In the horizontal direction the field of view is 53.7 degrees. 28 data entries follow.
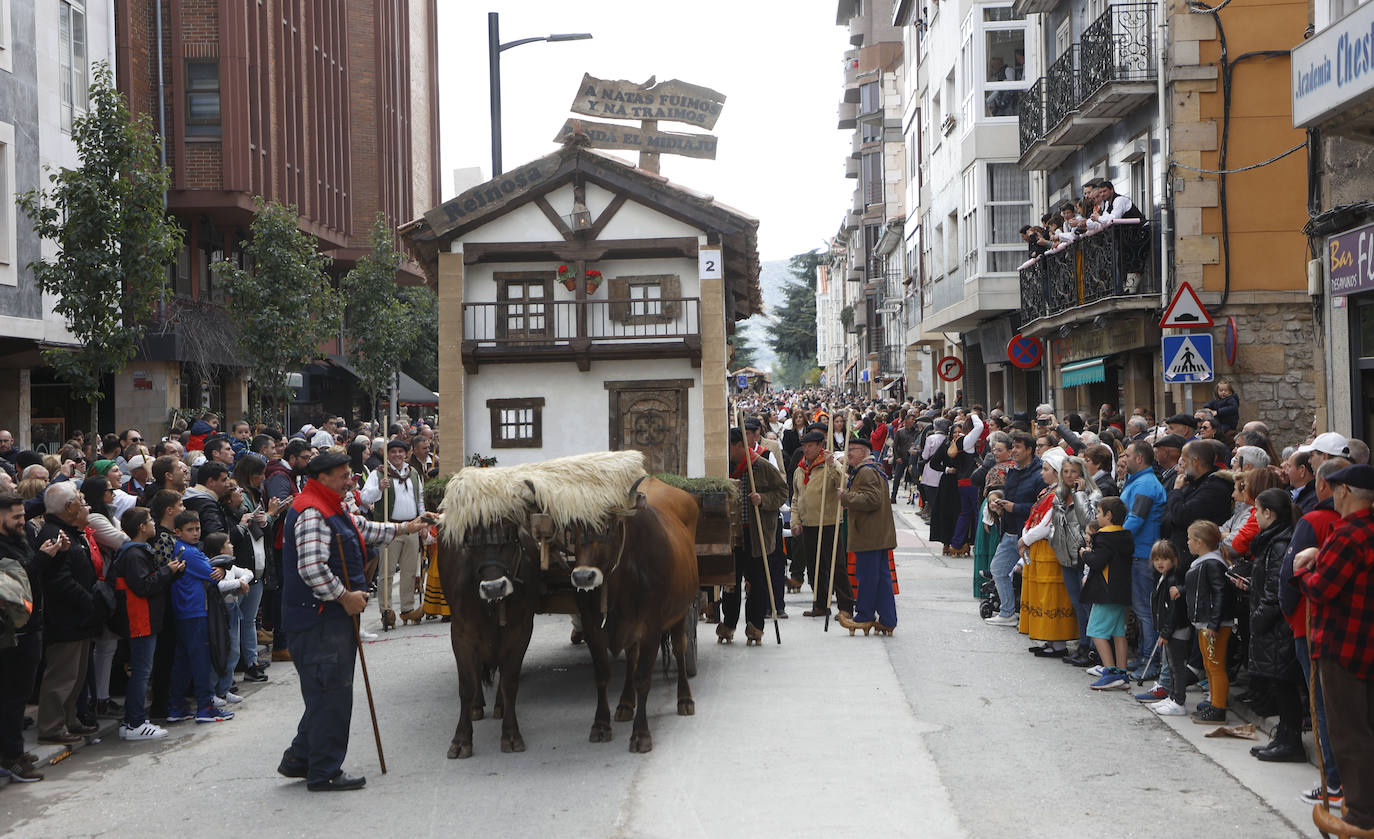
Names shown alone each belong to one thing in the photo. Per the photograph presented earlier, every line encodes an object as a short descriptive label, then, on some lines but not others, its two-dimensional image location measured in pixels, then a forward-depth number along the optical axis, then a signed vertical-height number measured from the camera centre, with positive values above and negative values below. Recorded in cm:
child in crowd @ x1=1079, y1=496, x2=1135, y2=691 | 1048 -127
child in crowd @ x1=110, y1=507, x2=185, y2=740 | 933 -113
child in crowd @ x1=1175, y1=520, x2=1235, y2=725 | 889 -124
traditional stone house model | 1591 +145
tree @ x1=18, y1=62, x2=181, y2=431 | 1773 +268
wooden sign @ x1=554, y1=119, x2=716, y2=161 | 1686 +362
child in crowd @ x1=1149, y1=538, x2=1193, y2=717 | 938 -142
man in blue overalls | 779 -104
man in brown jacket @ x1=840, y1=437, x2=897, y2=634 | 1271 -105
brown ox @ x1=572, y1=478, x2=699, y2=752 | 852 -106
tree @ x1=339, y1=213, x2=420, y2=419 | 3691 +327
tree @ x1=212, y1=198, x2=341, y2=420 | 2745 +284
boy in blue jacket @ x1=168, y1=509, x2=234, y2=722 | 980 -135
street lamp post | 1812 +502
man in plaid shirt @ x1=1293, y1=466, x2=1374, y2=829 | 627 -99
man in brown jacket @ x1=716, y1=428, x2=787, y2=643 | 1252 -101
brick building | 3006 +808
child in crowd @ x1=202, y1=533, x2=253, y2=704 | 1028 -107
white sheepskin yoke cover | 813 -37
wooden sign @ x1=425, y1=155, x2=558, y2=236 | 1583 +277
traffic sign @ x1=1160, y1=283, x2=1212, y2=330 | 1462 +117
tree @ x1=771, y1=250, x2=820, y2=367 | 11000 +900
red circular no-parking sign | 2428 +130
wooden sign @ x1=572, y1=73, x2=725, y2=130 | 1653 +406
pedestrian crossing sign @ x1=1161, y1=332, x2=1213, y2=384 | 1438 +62
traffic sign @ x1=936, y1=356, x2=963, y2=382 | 2894 +119
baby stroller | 1389 -182
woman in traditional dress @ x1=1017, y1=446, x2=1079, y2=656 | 1159 -140
